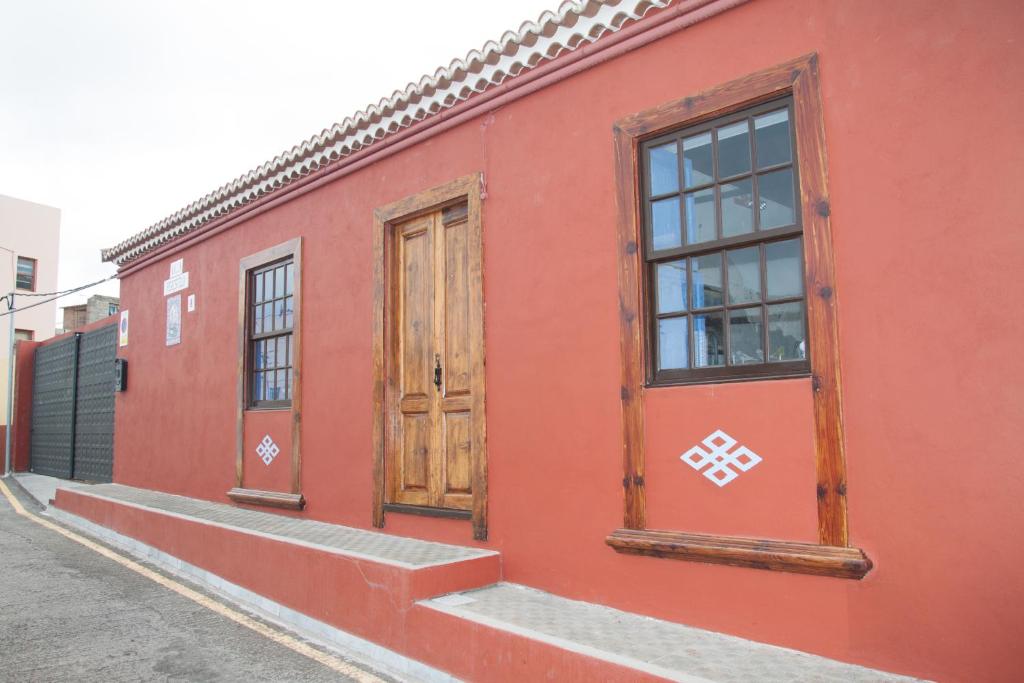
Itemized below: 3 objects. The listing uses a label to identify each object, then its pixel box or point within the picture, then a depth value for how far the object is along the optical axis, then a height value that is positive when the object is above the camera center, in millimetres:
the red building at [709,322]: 3430 +583
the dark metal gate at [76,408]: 12891 +494
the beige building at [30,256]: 30469 +7138
